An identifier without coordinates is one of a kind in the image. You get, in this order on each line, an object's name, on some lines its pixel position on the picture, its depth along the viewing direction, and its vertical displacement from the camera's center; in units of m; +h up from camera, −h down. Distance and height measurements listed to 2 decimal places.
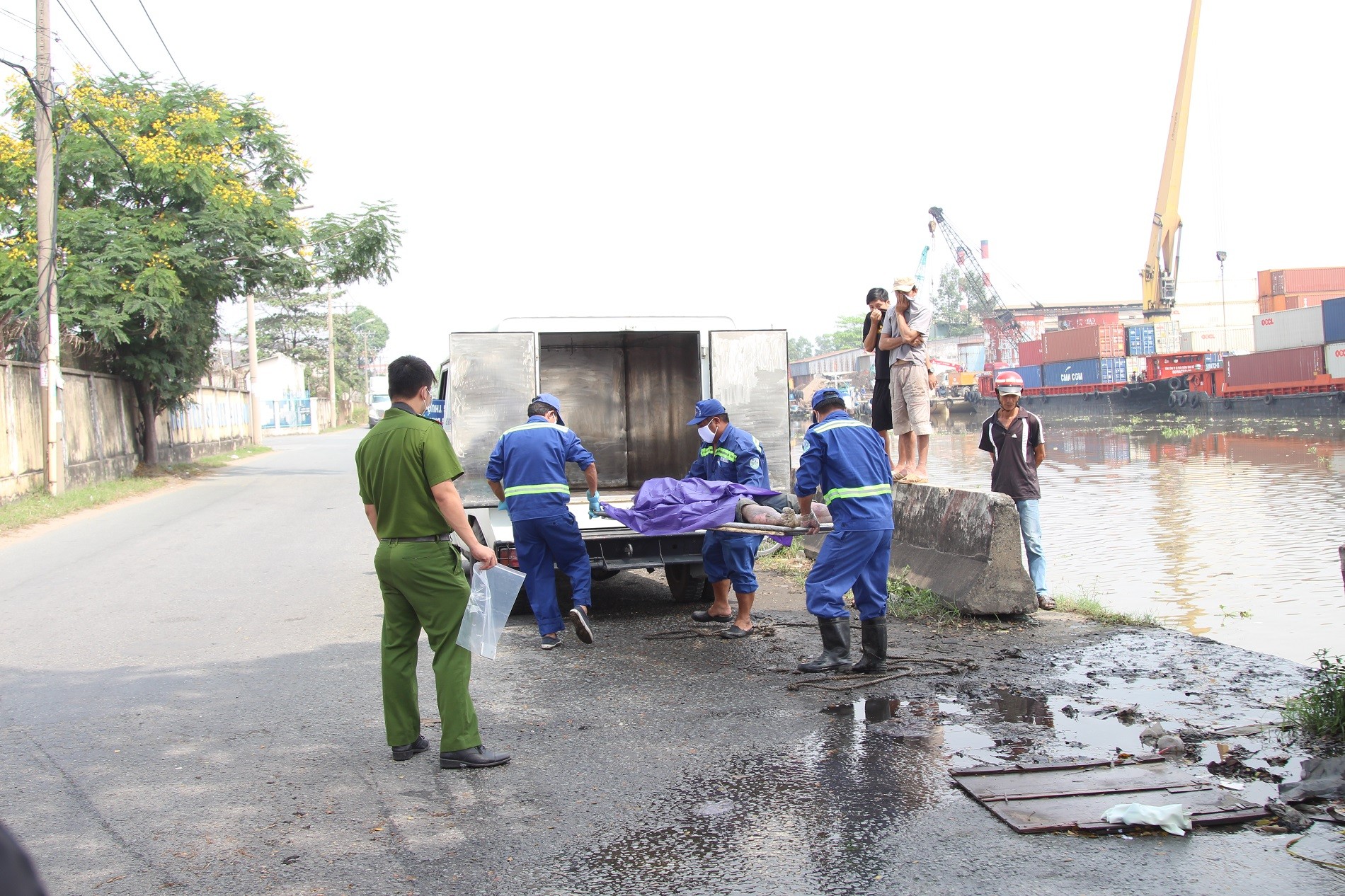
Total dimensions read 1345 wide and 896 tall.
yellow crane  52.81 +9.00
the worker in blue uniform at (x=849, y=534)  6.15 -0.74
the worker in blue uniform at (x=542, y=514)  7.31 -0.65
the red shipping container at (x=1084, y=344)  53.59 +2.88
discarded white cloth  3.71 -1.48
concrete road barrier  7.50 -1.11
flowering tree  18.77 +3.93
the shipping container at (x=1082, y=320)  88.00 +6.59
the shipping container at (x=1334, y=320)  38.56 +2.53
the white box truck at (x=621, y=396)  8.67 +0.19
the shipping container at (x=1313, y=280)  56.41 +5.83
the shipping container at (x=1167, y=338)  54.88 +2.98
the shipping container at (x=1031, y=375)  61.00 +1.46
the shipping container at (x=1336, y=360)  37.84 +1.03
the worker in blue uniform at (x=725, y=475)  7.54 -0.47
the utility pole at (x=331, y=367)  52.23 +3.07
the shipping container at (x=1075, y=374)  54.22 +1.35
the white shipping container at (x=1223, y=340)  67.93 +3.50
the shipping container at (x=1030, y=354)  63.00 +2.80
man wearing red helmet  8.03 -0.47
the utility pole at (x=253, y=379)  36.38 +1.81
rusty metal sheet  3.80 -1.50
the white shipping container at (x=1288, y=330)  41.08 +2.46
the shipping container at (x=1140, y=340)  53.06 +2.81
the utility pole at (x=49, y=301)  16.78 +2.17
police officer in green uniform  4.70 -0.62
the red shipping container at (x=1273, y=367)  39.41 +0.93
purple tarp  7.43 -0.66
